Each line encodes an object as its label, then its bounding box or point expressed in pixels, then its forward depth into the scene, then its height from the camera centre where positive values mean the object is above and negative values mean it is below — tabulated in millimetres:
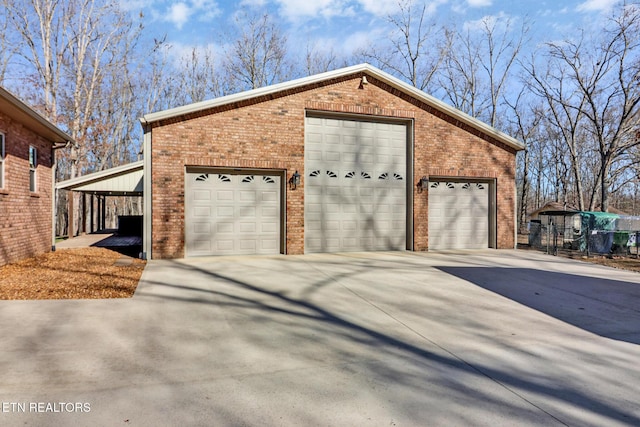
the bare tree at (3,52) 18656 +8268
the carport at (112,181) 13148 +1096
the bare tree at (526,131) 28873 +7203
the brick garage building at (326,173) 9539 +1149
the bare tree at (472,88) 26014 +9338
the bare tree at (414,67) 24725 +10333
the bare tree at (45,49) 18234 +8386
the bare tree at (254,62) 24750 +10382
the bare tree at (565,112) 22672 +6746
